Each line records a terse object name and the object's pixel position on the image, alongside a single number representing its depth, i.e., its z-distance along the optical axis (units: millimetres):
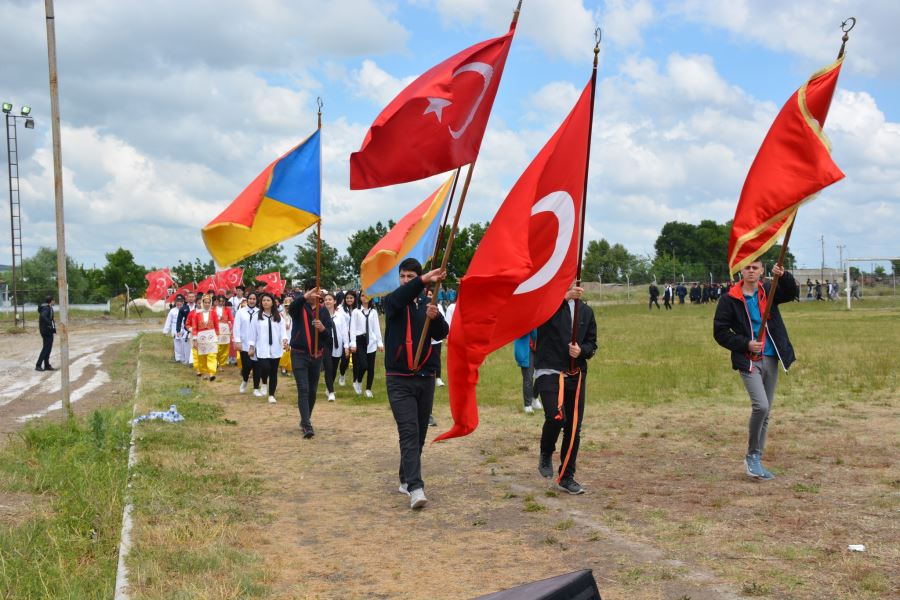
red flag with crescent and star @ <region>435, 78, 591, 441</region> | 6215
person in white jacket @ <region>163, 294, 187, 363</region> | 23425
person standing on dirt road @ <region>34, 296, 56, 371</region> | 21938
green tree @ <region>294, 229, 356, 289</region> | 52344
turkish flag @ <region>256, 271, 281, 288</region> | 28853
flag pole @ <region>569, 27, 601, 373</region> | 6801
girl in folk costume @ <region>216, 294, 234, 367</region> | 20484
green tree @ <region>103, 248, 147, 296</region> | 82625
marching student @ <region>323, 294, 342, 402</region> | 14992
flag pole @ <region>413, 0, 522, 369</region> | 6786
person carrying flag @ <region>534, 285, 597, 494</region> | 7562
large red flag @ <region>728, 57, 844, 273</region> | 7070
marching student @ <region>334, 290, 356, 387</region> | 15613
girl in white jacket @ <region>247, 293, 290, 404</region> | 14680
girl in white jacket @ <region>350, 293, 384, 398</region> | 15172
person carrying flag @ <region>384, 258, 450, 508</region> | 7508
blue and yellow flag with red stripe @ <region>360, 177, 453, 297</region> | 10359
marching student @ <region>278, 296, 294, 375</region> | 18875
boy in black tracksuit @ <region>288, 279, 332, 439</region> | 11281
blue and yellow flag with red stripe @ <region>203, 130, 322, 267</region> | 8766
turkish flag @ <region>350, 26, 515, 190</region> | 6699
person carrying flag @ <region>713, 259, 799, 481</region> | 7559
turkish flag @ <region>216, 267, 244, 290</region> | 33250
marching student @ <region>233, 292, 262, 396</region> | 16234
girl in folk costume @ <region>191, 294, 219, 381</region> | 18938
